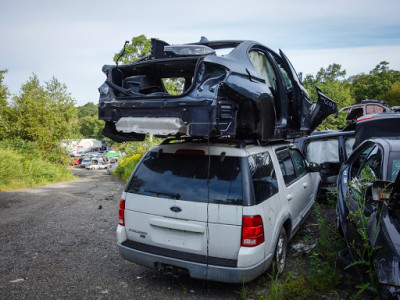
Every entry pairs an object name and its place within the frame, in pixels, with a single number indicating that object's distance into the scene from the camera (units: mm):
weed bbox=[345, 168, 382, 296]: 2686
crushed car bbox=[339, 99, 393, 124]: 13203
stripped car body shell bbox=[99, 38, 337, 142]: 3014
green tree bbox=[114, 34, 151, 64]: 21445
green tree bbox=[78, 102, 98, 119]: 120438
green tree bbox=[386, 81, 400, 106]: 29692
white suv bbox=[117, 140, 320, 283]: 2893
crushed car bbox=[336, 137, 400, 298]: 2383
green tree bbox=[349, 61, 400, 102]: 33156
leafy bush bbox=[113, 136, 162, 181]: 14164
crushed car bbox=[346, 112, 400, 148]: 5551
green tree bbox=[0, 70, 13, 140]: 16452
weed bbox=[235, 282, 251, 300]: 3049
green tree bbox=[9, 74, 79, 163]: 16328
